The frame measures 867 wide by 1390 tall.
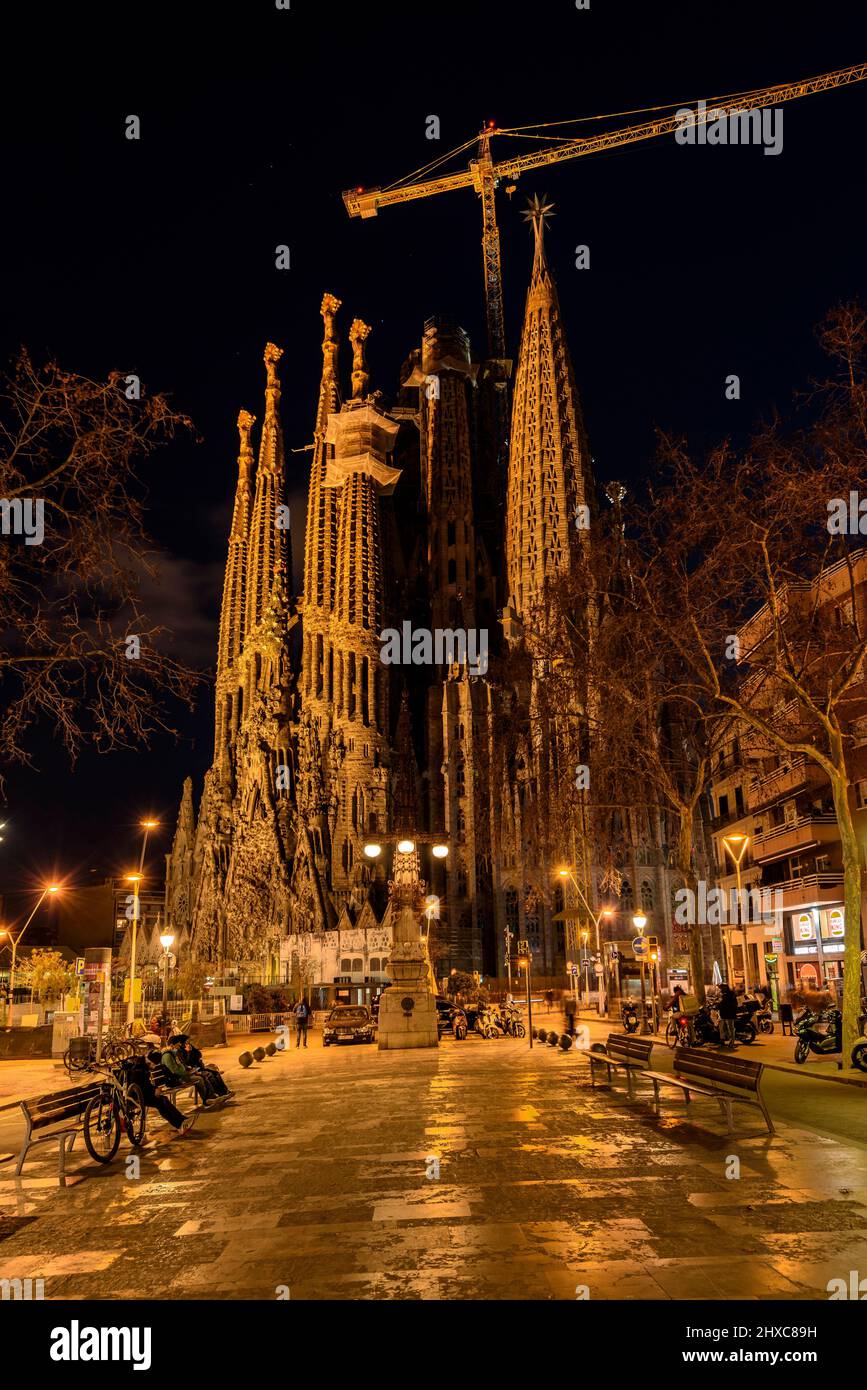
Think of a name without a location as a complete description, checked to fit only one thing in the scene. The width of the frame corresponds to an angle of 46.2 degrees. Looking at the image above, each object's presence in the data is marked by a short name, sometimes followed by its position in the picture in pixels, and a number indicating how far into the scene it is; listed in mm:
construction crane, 109250
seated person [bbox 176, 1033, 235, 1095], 16188
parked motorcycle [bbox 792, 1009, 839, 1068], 19562
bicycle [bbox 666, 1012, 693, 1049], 22400
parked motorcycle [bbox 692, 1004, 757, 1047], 21516
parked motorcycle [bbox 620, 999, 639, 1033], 30500
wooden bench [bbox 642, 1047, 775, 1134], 11867
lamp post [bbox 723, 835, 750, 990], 27786
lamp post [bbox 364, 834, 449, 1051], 27594
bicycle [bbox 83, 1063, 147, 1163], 12594
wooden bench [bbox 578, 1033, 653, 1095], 15648
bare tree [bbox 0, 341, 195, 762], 10789
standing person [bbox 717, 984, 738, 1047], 22531
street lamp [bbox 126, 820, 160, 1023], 30695
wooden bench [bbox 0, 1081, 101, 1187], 10953
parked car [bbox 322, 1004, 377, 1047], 31969
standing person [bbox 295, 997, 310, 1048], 33094
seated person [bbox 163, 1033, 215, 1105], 14961
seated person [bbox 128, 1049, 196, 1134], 13031
